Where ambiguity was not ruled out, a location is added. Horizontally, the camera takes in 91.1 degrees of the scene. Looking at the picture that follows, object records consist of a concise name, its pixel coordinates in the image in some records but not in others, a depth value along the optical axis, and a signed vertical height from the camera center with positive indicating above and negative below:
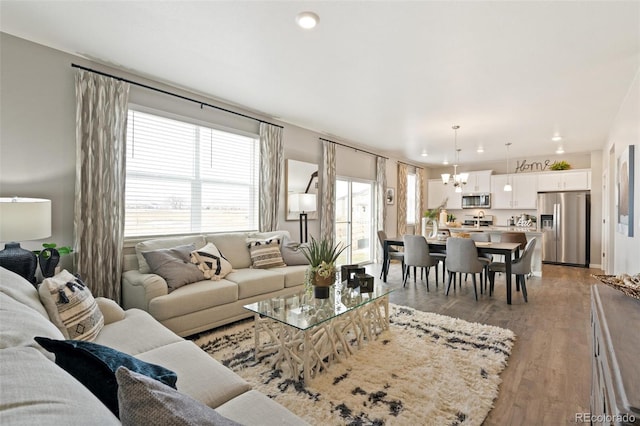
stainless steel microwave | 8.44 +0.34
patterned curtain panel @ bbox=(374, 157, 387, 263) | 7.24 +0.30
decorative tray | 1.38 -0.32
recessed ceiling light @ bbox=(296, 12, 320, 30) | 2.25 +1.41
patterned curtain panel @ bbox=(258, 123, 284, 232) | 4.67 +0.51
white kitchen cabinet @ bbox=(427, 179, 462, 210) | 9.08 +0.54
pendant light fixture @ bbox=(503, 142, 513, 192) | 7.13 +0.79
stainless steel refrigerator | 7.00 -0.29
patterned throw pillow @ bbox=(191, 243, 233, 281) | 3.28 -0.55
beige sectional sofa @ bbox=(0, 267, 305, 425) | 0.61 -0.46
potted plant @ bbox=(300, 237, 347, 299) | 2.63 -0.49
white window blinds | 3.52 +0.43
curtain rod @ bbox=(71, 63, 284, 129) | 3.07 +1.38
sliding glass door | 6.47 -0.14
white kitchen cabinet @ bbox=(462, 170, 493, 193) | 8.46 +0.86
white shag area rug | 1.85 -1.17
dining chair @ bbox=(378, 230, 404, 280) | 5.39 -0.72
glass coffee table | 2.23 -0.91
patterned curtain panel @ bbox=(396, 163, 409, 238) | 8.08 +0.36
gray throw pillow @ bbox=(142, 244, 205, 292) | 2.98 -0.54
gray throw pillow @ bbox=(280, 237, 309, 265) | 4.14 -0.56
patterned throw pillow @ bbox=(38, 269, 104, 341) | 1.76 -0.56
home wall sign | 7.91 +1.24
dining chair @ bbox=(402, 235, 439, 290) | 4.83 -0.63
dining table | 4.11 -0.52
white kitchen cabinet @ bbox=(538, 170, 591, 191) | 7.15 +0.79
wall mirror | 5.10 +0.51
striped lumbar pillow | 3.92 -0.53
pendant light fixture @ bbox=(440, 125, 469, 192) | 5.33 +0.63
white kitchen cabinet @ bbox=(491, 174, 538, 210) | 7.76 +0.54
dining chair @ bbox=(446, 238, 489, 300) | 4.29 -0.62
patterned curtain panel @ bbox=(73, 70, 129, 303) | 2.98 +0.30
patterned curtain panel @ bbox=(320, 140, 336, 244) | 5.75 +0.39
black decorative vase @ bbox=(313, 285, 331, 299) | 2.66 -0.68
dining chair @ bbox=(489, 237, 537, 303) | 4.18 -0.70
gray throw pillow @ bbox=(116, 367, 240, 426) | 0.61 -0.40
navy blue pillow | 0.88 -0.46
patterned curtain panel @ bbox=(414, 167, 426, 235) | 9.11 +0.49
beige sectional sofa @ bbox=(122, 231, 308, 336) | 2.74 -0.76
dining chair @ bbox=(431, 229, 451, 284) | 5.03 -0.68
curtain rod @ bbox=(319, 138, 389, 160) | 5.91 +1.35
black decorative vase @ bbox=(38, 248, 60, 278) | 2.53 -0.41
